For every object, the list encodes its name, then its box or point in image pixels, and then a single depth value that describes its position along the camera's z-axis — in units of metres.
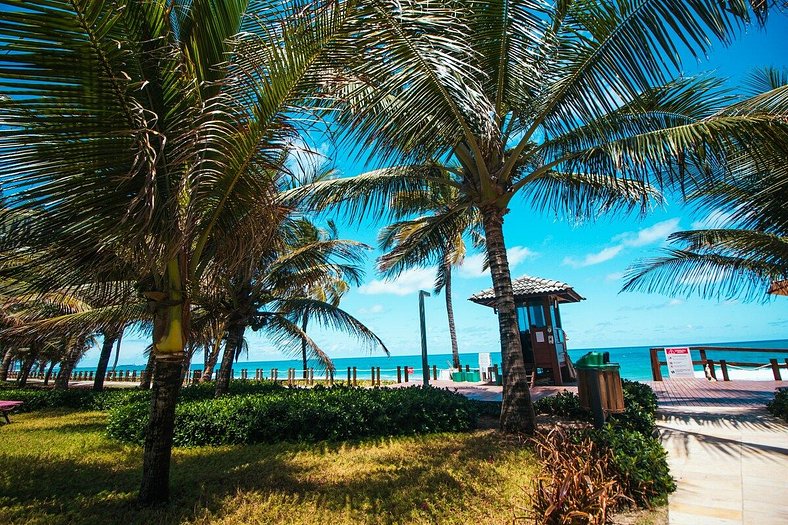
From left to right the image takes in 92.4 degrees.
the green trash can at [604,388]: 5.14
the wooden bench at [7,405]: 10.19
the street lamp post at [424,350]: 11.88
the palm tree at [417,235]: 9.54
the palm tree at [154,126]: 2.53
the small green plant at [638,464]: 3.99
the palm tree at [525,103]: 4.09
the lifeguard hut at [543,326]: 13.23
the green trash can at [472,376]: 20.05
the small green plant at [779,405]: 7.49
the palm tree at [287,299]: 10.73
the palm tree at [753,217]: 5.83
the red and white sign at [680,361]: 14.98
